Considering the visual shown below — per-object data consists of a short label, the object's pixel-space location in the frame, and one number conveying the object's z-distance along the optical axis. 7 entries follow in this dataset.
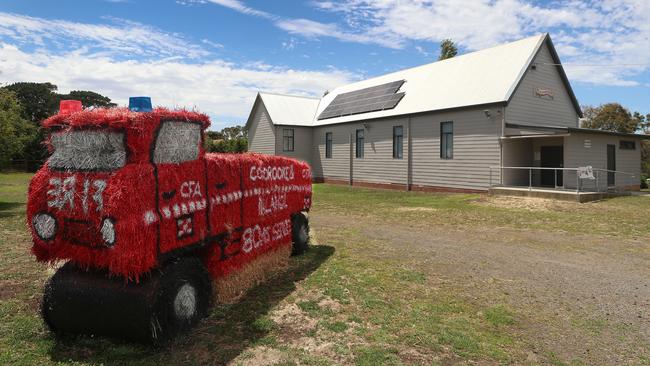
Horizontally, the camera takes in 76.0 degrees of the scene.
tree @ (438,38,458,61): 41.22
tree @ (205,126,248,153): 39.43
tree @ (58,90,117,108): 69.23
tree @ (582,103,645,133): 46.44
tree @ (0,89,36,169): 15.48
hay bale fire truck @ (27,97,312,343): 3.92
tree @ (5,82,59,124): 60.91
